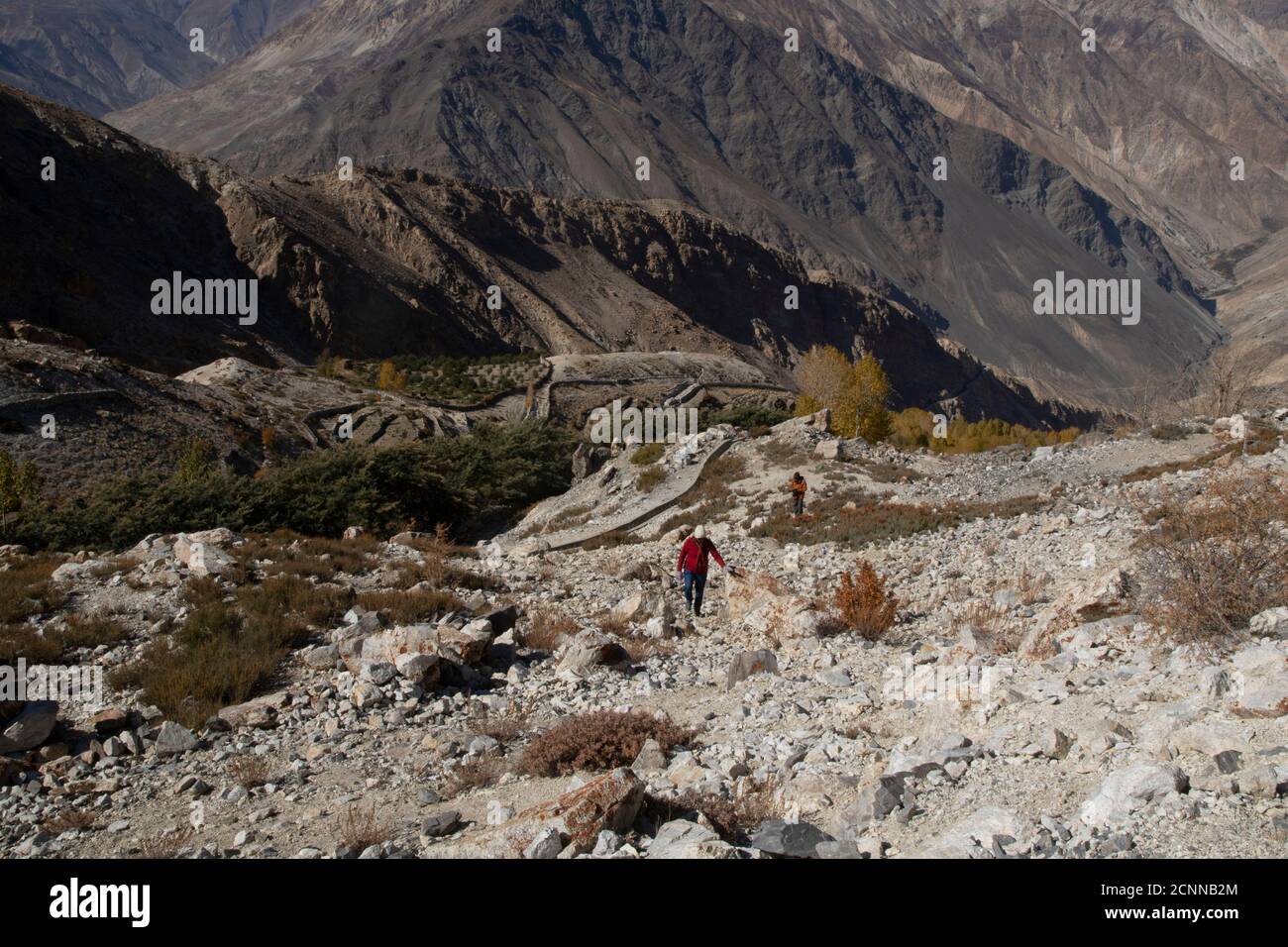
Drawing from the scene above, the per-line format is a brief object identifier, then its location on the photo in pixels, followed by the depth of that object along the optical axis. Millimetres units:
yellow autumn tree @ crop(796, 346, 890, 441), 39406
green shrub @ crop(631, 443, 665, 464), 25859
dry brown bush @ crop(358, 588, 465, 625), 10844
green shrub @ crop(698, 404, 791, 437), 40156
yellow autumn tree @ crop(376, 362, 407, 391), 49688
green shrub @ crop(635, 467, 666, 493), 23812
